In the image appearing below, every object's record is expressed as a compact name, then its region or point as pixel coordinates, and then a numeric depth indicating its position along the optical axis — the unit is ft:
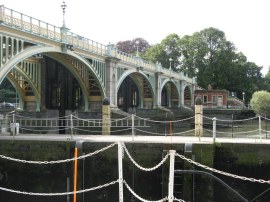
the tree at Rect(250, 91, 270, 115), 171.83
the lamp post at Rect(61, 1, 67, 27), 88.43
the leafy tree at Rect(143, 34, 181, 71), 252.01
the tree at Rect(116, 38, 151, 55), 284.92
